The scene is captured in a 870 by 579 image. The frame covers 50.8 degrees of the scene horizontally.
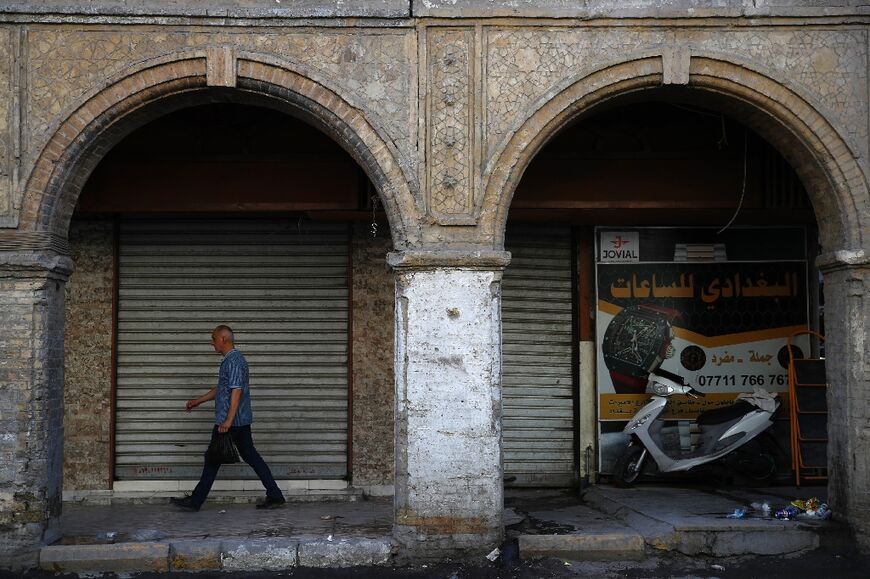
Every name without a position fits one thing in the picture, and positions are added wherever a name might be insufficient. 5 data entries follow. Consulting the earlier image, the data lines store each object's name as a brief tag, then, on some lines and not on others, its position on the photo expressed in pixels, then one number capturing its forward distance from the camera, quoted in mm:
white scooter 8812
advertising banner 9469
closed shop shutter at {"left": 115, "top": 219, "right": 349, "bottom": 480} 9211
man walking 8195
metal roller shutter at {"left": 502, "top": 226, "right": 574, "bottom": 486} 9484
